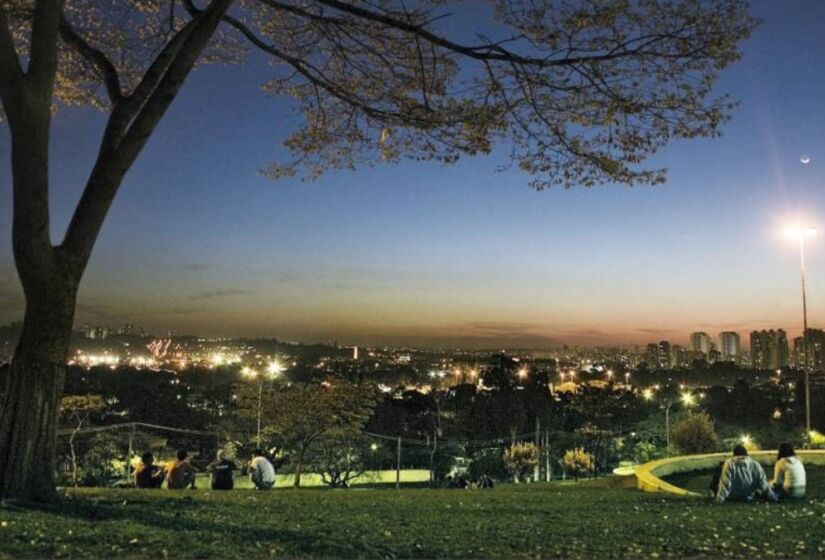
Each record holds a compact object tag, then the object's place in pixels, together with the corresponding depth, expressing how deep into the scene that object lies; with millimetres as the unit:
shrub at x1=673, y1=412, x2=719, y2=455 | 31859
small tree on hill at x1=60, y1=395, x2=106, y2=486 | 28688
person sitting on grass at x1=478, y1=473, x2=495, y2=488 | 22266
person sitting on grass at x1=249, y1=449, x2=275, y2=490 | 13922
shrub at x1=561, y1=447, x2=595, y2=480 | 41094
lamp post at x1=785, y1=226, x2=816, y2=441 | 26706
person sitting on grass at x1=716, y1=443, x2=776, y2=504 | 10992
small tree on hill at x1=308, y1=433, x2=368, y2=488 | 35125
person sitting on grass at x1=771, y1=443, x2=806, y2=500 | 11359
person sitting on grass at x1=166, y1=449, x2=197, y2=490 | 14180
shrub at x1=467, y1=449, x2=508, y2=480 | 39594
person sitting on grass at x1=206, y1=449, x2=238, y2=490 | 13773
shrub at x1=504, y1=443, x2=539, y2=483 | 40094
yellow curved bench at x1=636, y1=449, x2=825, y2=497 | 18500
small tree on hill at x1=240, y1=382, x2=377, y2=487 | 35344
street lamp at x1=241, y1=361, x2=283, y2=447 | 35444
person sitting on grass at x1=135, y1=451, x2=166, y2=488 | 13969
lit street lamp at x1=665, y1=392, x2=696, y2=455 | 41456
